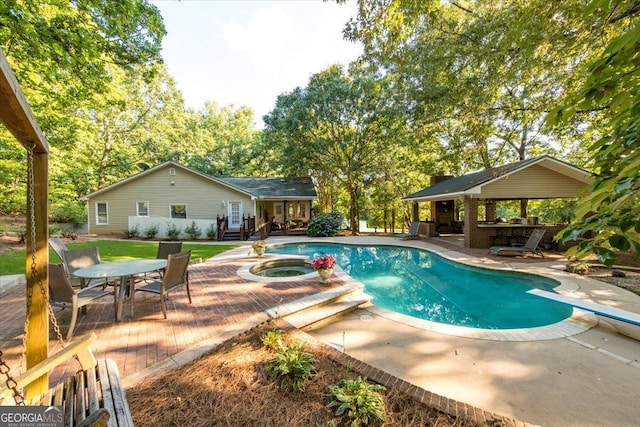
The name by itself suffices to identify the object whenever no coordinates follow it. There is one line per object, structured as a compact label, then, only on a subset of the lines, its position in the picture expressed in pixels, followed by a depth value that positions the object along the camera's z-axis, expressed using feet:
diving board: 14.37
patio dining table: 15.12
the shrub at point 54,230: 46.55
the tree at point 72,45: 22.06
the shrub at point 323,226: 62.64
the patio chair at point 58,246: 18.55
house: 62.28
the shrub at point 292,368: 9.91
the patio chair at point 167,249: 22.60
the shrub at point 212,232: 57.26
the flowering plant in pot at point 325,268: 22.04
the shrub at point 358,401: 8.31
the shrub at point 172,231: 56.03
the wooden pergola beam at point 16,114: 5.15
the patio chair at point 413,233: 58.44
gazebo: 39.93
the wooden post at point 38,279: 7.63
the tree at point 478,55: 19.21
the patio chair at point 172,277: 15.57
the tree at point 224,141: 102.58
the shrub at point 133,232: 57.62
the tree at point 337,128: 63.93
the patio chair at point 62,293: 13.05
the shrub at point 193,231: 57.26
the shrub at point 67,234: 49.13
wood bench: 6.55
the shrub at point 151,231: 56.80
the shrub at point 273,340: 12.21
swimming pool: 20.36
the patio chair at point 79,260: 18.07
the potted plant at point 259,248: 34.65
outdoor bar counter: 42.83
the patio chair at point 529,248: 36.06
